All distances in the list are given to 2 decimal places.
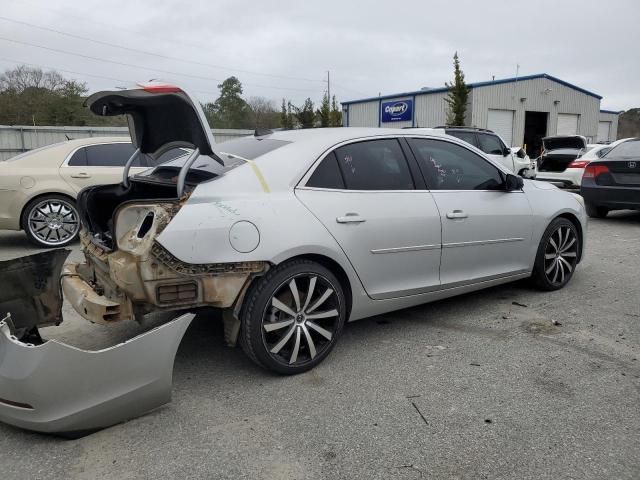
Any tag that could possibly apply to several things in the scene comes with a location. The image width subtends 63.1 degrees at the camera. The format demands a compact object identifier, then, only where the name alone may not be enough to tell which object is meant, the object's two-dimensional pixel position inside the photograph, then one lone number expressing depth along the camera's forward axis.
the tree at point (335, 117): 37.05
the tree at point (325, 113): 37.97
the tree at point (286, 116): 41.35
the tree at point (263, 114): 48.06
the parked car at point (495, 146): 11.99
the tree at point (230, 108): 53.47
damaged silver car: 2.65
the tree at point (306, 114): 40.08
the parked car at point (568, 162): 12.16
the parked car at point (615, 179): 8.61
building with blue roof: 30.75
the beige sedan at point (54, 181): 7.09
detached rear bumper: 2.45
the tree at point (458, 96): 28.23
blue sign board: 33.62
